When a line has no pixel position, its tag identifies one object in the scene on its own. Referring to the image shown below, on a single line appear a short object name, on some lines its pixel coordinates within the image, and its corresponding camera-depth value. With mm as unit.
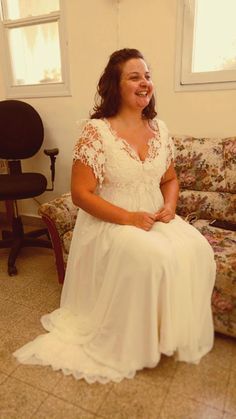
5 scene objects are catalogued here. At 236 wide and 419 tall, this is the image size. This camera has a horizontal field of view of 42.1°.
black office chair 2439
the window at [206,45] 2033
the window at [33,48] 2490
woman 1246
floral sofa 1823
